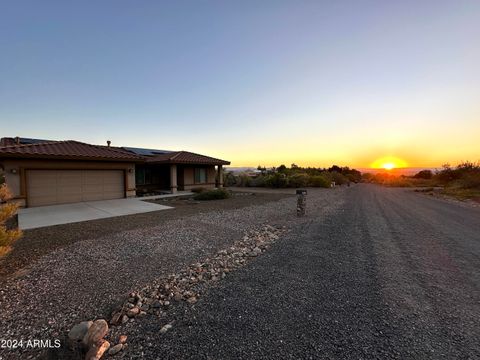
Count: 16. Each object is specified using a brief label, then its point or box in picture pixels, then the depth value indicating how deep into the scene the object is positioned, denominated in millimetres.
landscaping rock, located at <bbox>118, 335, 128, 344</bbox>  2302
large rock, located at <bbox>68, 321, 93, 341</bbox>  2326
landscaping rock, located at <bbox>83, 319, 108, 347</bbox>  2260
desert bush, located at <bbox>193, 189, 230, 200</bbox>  14062
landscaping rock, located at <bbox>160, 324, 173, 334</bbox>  2439
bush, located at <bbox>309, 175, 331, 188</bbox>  24453
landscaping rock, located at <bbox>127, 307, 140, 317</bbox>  2711
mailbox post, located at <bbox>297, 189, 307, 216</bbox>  8922
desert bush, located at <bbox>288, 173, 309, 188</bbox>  23438
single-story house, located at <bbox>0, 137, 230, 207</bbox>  10273
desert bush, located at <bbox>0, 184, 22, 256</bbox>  3549
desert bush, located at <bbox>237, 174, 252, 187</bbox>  25300
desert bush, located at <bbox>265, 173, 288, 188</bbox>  23167
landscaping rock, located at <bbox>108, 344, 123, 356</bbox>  2160
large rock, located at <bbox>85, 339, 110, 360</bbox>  2096
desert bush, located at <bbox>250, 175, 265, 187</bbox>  24156
